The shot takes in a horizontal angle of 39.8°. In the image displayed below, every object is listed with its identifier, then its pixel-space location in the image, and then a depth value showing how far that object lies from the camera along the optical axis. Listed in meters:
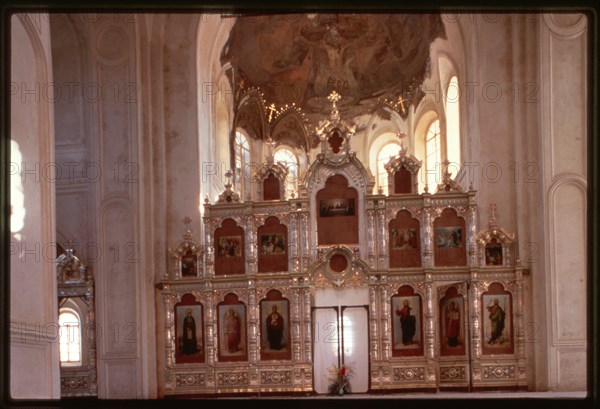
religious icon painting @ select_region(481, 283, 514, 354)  22.99
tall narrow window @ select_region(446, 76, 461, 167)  27.64
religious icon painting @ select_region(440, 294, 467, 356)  23.23
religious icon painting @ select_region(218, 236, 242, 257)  24.36
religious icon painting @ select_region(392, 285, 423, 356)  23.30
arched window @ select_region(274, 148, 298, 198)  37.71
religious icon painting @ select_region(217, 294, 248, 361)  23.73
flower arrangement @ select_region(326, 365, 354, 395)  22.83
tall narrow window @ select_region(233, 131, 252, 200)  30.72
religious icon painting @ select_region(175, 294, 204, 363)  23.81
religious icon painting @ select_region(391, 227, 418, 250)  23.84
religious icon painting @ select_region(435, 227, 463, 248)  23.73
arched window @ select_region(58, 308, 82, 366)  23.41
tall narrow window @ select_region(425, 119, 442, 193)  31.94
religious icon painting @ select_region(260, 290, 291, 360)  23.56
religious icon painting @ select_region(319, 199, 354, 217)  24.00
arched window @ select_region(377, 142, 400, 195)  38.66
